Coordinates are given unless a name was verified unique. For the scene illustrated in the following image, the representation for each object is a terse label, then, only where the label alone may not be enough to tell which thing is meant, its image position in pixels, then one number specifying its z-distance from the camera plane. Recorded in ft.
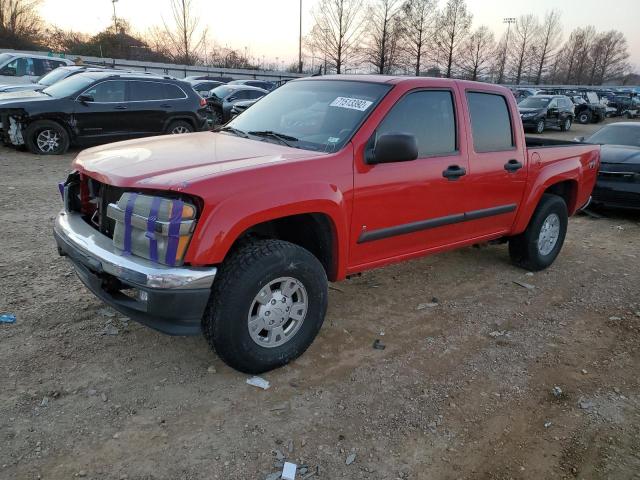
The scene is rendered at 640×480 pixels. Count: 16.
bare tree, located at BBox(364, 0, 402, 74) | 167.12
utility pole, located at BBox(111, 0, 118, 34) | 164.55
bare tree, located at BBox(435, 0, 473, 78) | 185.26
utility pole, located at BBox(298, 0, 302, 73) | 152.00
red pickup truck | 9.07
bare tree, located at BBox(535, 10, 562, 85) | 232.12
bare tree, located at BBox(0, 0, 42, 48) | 135.33
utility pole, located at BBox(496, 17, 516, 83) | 221.46
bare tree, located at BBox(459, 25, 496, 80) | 193.16
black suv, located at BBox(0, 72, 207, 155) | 32.53
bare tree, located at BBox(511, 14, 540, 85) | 228.43
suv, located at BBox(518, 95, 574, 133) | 70.18
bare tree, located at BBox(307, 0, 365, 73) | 166.09
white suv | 53.67
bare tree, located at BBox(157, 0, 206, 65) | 154.86
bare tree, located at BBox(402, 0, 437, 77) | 174.91
